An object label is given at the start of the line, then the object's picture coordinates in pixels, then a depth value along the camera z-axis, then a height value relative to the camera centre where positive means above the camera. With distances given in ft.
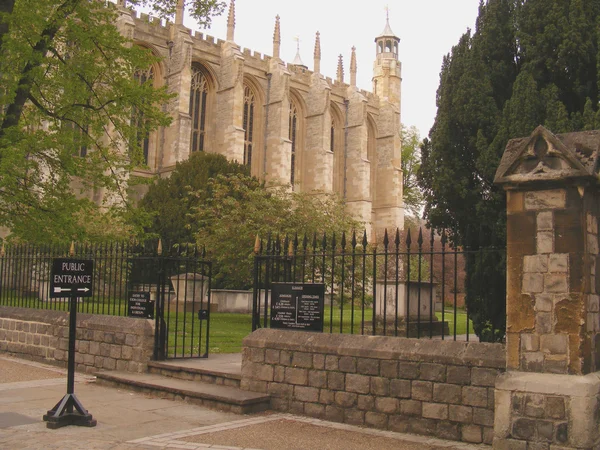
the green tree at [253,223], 56.90 +5.05
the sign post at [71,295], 21.61 -0.96
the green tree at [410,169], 188.44 +33.35
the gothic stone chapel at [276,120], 115.96 +35.42
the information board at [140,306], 32.17 -1.77
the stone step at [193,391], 24.48 -5.03
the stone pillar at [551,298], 17.53 -0.48
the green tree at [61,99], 36.83 +11.17
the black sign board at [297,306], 25.43 -1.27
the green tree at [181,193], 82.64 +11.50
